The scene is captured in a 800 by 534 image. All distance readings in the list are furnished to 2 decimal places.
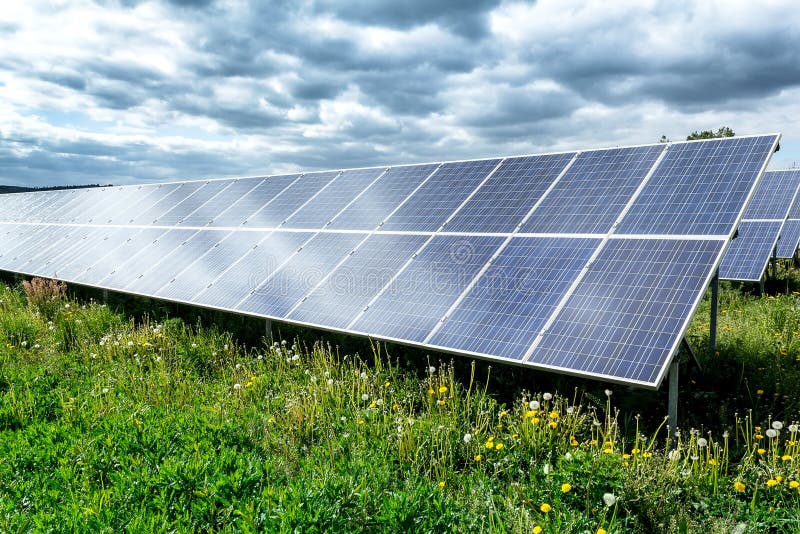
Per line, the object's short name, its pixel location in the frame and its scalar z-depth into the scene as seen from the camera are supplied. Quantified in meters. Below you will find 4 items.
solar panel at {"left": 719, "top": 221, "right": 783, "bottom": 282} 15.16
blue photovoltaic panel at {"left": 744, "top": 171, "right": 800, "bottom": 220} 18.20
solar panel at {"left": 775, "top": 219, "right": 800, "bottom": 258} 19.19
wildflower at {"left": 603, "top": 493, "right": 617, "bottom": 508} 4.53
